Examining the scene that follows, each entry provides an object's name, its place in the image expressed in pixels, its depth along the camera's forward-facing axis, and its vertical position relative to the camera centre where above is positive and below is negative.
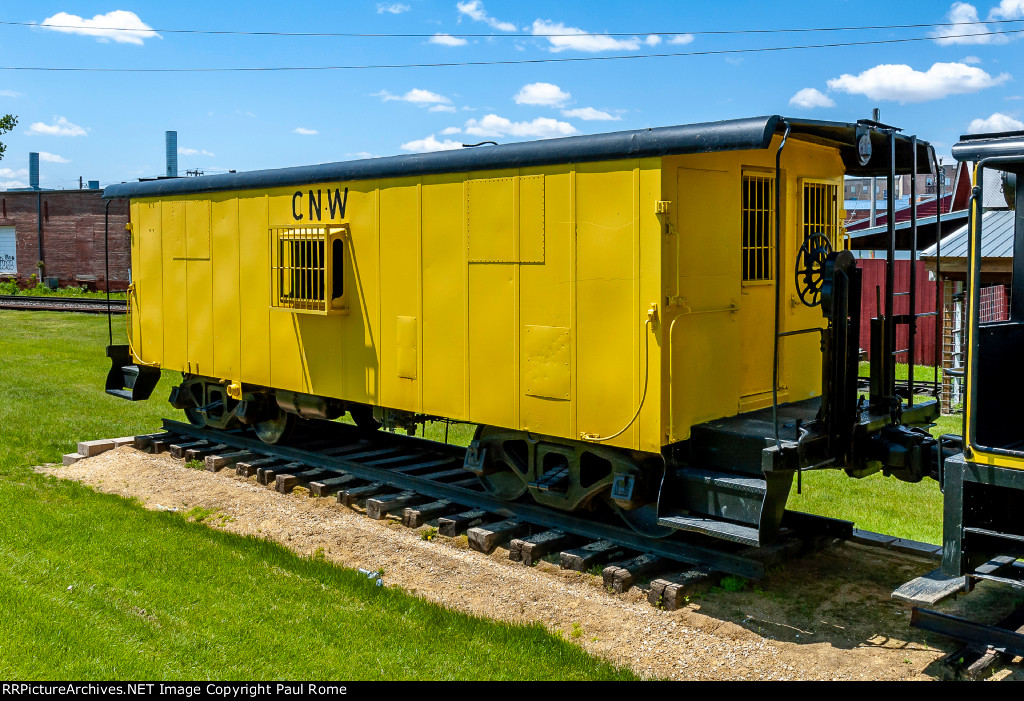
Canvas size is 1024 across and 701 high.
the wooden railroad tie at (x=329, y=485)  9.72 -1.88
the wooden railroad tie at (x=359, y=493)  9.40 -1.91
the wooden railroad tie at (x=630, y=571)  7.10 -2.02
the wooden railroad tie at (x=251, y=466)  10.54 -1.83
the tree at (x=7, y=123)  22.08 +3.94
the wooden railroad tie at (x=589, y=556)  7.46 -2.00
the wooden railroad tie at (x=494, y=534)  8.02 -1.98
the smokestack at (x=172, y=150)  75.50 +11.44
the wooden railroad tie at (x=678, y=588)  6.79 -2.06
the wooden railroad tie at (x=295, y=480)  9.96 -1.87
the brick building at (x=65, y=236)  44.91 +2.87
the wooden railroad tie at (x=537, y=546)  7.72 -2.00
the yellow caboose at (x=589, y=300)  6.86 -0.03
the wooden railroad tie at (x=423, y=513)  8.74 -1.95
